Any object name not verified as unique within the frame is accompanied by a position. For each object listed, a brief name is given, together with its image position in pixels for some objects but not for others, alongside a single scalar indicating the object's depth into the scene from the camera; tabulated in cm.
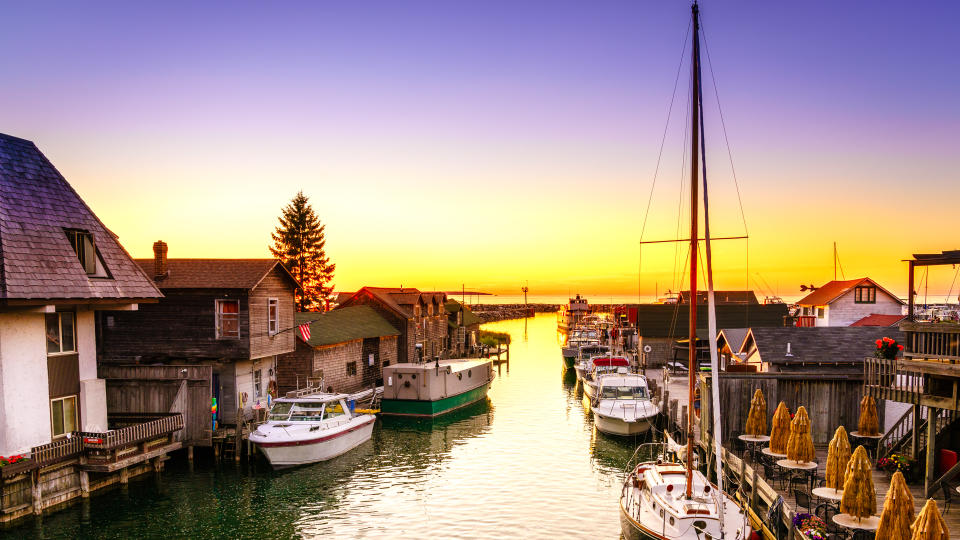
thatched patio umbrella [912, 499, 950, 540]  1219
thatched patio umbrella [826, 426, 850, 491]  1761
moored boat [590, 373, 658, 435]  3625
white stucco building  2350
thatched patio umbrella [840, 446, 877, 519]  1580
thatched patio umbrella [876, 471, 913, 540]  1370
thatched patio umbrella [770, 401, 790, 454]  2245
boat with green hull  4306
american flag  3600
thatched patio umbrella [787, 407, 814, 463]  2042
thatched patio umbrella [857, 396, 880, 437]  2348
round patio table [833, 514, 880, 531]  1544
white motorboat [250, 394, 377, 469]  2966
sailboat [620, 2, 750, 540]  1748
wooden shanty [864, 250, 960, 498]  1730
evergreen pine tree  8225
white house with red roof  5641
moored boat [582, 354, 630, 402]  4842
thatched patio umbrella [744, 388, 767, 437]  2527
